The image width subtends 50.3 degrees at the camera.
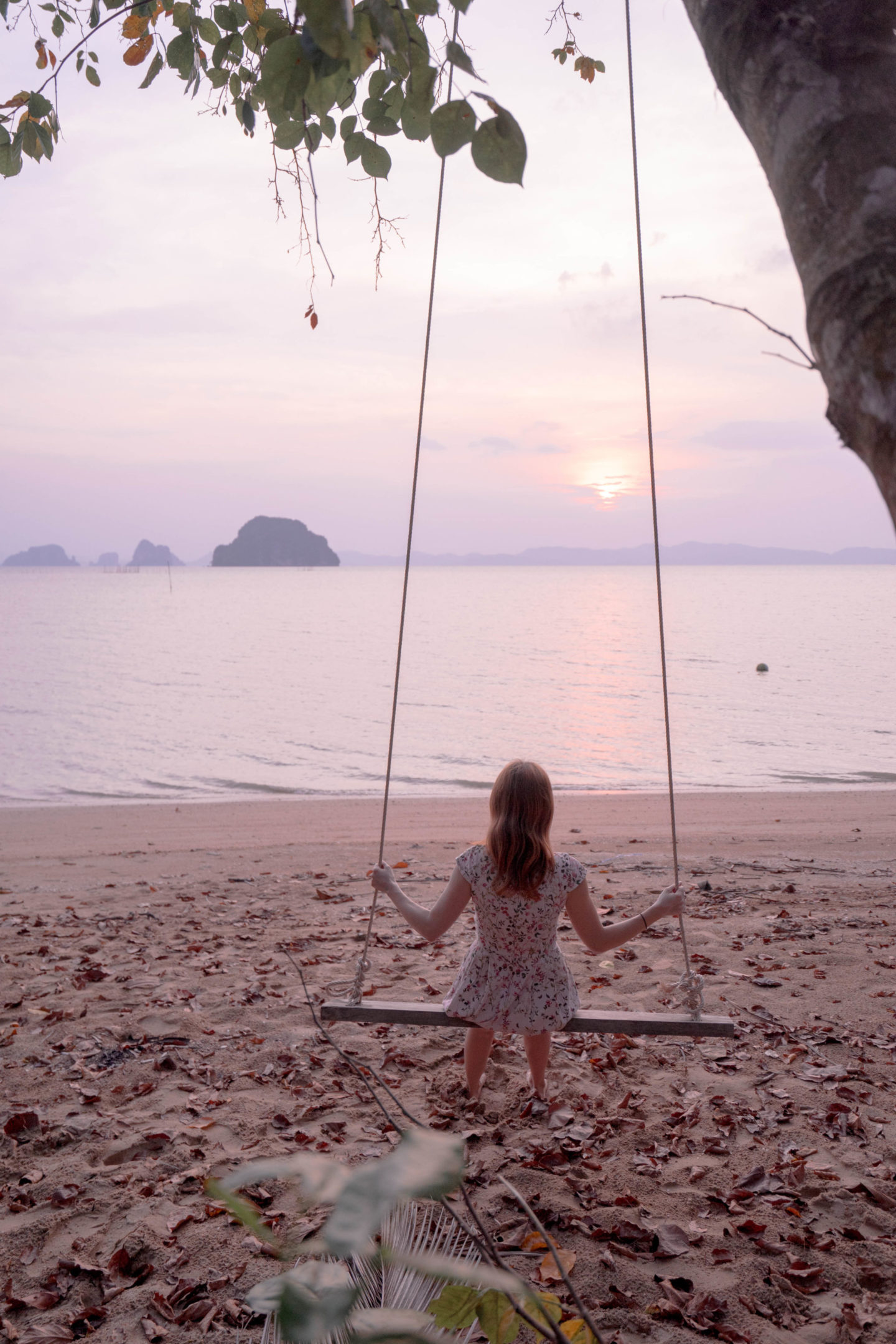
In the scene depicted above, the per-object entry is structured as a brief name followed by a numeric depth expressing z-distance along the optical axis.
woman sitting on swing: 2.89
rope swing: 2.69
